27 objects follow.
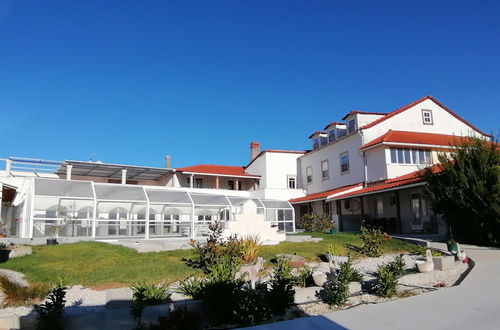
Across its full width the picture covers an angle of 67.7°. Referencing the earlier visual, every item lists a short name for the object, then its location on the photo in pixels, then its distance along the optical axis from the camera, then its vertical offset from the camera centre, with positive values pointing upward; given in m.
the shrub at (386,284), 8.12 -1.46
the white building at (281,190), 20.61 +2.08
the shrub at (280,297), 6.73 -1.40
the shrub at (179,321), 5.43 -1.44
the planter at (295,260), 12.07 -1.38
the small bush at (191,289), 7.38 -1.43
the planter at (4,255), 13.39 -1.06
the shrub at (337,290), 7.50 -1.45
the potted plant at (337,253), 11.74 -1.17
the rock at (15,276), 9.78 -1.42
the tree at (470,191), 15.01 +1.01
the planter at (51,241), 18.48 -0.81
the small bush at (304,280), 8.92 -1.44
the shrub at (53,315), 5.23 -1.29
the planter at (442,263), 10.49 -1.31
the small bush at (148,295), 6.61 -1.33
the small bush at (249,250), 12.28 -1.01
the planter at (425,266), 9.95 -1.33
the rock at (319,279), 8.55 -1.37
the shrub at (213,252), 10.85 -0.93
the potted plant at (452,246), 12.34 -1.01
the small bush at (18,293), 7.85 -1.47
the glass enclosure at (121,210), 19.98 +0.80
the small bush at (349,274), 8.12 -1.30
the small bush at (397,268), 8.94 -1.21
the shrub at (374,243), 14.59 -1.01
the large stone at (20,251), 14.17 -1.01
